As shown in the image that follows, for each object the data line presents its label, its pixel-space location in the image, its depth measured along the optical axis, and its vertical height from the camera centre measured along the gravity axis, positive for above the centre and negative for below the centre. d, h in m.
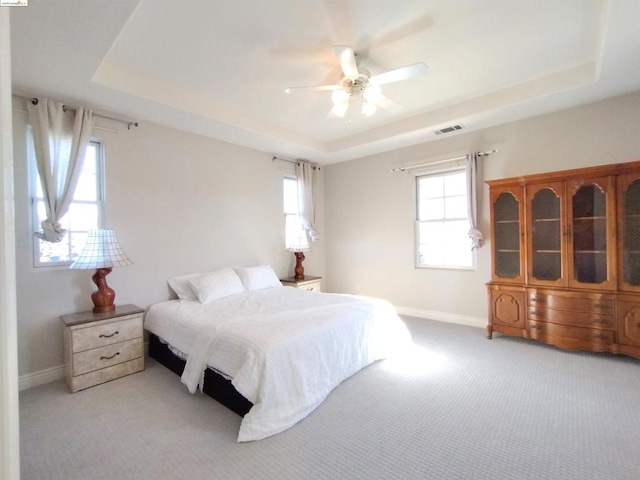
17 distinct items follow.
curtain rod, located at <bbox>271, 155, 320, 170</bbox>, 4.78 +1.34
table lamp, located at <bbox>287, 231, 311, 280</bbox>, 4.85 -0.16
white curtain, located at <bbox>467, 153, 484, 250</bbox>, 3.89 +0.51
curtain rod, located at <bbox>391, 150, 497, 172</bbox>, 3.87 +1.08
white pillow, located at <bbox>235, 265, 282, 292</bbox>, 3.90 -0.49
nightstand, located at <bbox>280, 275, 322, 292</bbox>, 4.59 -0.67
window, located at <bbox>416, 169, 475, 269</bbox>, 4.19 +0.23
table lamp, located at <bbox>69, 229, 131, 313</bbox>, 2.71 -0.15
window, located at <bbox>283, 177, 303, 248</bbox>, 5.05 +0.50
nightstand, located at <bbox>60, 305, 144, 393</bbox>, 2.52 -0.91
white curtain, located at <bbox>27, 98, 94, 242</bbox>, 2.67 +0.86
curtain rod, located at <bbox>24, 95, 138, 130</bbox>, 2.67 +1.31
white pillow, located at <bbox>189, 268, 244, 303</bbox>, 3.30 -0.50
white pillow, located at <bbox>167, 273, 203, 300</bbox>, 3.41 -0.52
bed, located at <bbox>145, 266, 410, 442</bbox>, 2.02 -0.83
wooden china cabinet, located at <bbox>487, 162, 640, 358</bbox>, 2.87 -0.24
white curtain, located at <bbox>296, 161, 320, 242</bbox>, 5.14 +0.73
